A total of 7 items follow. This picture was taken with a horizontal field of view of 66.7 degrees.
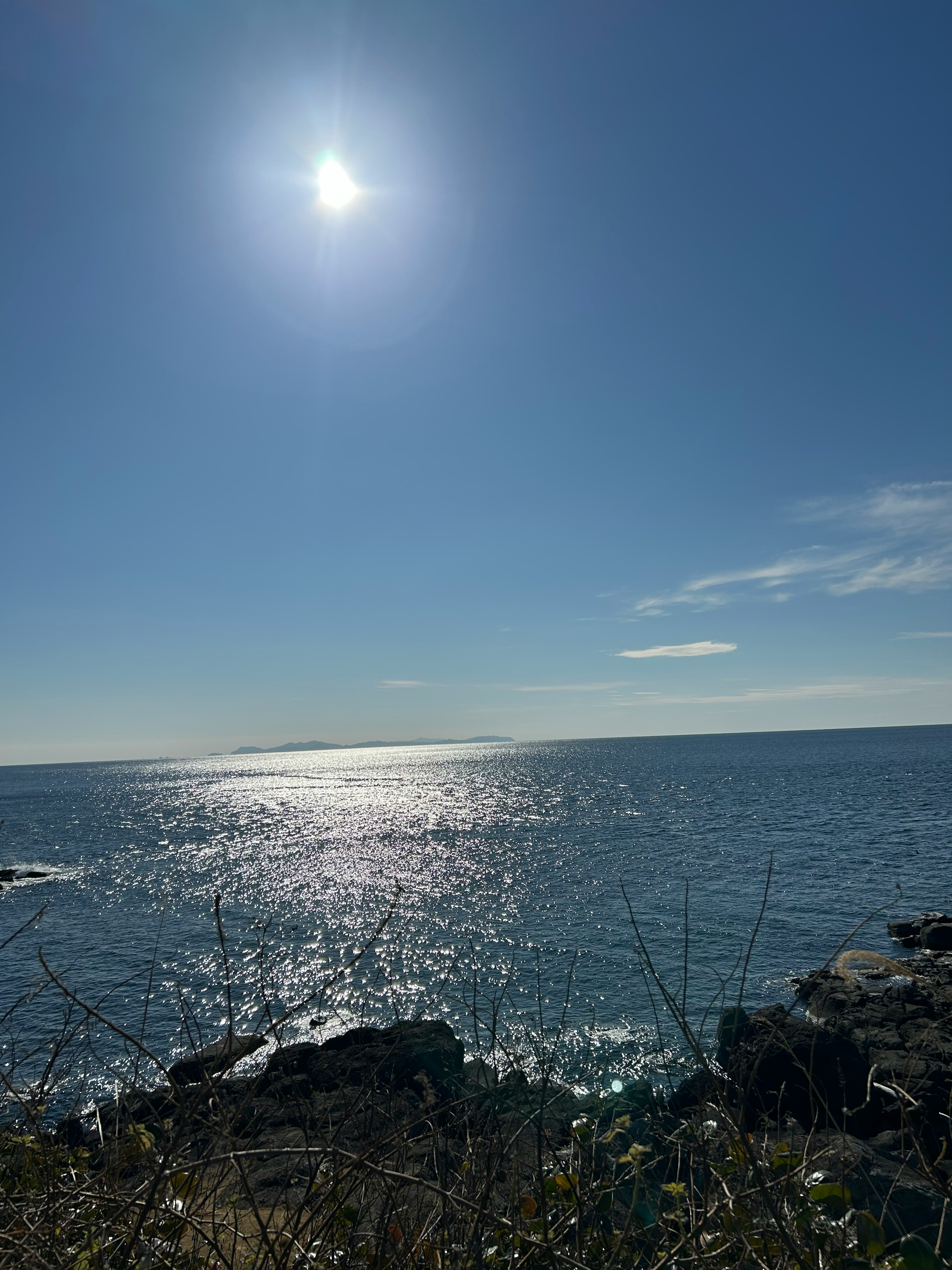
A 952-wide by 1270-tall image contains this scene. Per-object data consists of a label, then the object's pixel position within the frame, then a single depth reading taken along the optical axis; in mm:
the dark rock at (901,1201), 3473
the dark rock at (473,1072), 17219
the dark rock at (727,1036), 14338
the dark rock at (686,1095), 10398
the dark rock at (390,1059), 16234
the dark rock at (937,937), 29828
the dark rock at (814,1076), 15148
